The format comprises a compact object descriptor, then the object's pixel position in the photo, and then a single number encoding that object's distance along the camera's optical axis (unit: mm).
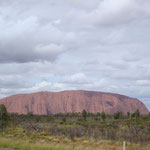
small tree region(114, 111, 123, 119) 95750
